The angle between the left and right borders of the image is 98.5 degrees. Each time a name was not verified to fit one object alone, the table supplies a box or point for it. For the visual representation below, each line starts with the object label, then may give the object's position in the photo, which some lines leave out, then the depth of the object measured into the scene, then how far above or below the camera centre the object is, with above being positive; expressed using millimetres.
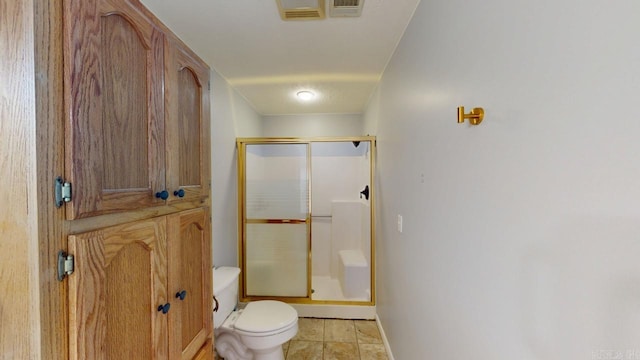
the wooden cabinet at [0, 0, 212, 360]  546 +5
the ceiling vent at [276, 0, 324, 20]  1395 +881
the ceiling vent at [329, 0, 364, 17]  1397 +882
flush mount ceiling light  2842 +882
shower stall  2871 -520
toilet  1805 -1002
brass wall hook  829 +186
